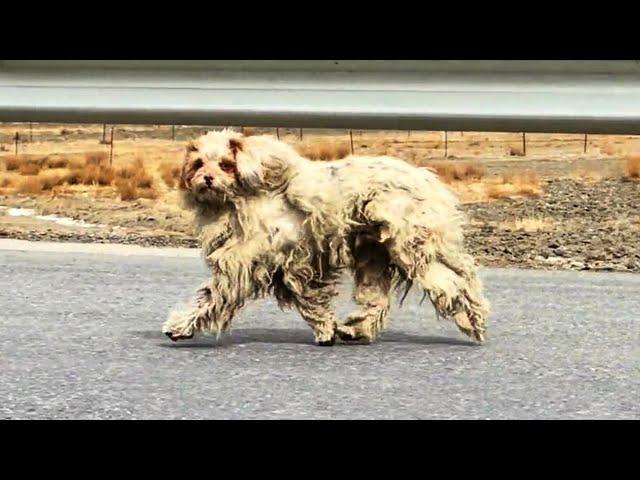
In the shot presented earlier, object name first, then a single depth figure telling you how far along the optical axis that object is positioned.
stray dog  6.13
